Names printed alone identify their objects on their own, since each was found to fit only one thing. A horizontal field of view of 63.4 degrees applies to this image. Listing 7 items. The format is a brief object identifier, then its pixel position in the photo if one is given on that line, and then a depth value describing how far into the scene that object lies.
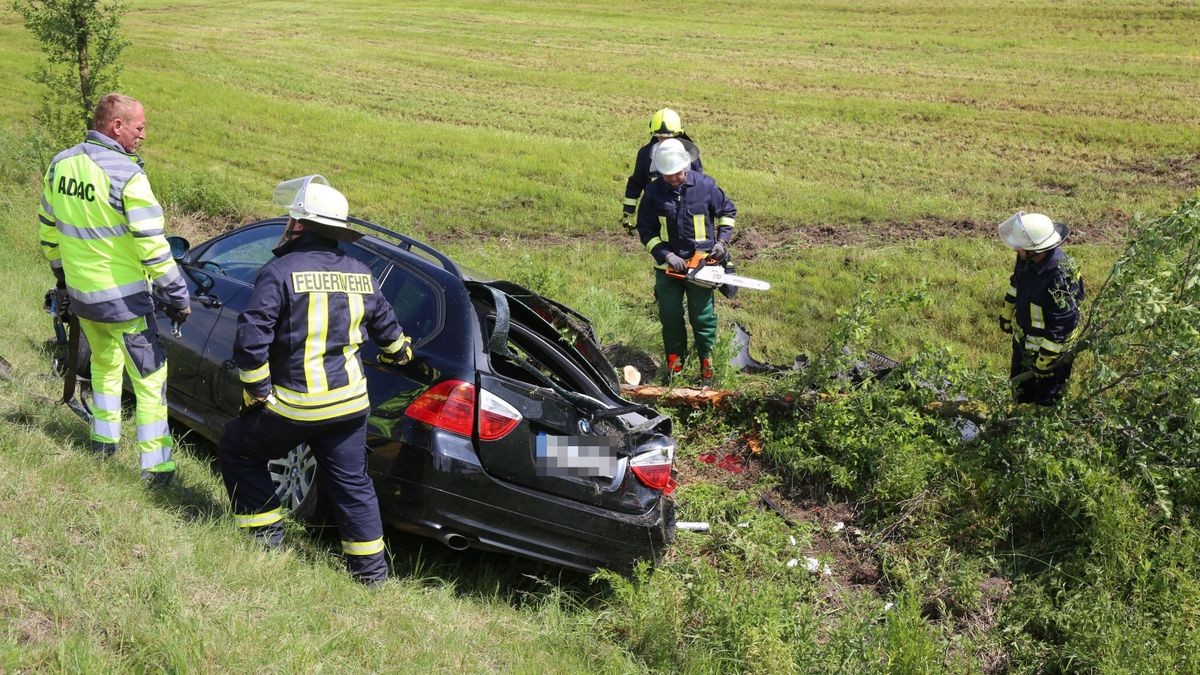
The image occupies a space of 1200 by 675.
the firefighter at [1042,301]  5.55
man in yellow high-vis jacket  4.43
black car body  4.15
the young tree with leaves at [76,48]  10.87
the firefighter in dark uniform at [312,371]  3.81
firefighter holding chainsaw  7.34
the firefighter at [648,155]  8.44
